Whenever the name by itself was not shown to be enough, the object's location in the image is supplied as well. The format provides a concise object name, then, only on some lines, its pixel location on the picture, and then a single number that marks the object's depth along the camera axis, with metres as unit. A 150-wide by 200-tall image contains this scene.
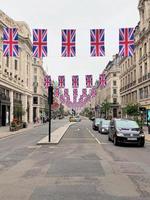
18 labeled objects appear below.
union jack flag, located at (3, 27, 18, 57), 31.20
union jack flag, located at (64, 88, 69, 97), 72.55
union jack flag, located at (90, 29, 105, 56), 25.94
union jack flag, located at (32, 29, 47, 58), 26.72
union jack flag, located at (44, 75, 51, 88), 57.40
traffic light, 21.26
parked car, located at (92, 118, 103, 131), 40.84
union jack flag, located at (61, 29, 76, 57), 25.88
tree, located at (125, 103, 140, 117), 45.99
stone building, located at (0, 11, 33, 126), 53.22
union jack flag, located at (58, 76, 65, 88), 48.92
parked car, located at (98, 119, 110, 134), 33.22
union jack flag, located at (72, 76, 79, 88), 47.31
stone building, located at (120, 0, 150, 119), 51.12
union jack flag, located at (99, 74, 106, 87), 53.83
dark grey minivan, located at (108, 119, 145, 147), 19.55
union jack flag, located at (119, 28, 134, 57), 26.75
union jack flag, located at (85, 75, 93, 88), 46.94
